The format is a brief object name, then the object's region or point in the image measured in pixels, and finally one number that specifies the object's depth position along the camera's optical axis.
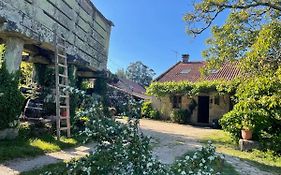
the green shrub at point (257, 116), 6.27
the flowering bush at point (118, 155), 2.15
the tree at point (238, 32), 5.20
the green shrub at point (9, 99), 4.40
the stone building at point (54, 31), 4.29
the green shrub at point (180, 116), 13.88
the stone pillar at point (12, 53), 4.55
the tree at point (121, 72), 42.99
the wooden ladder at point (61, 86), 5.28
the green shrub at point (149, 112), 14.93
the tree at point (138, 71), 47.02
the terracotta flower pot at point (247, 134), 6.72
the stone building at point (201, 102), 13.70
